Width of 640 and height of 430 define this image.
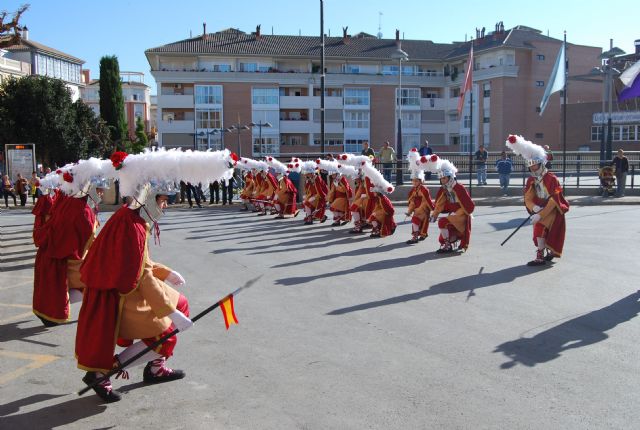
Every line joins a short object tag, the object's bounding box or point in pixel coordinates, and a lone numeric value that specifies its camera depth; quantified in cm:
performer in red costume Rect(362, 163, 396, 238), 1523
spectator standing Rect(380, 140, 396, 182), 2614
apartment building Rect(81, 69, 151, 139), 10906
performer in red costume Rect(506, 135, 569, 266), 1114
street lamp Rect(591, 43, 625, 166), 2531
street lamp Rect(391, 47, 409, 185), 2712
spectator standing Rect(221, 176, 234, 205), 2636
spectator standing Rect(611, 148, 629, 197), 2384
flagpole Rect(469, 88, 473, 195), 2538
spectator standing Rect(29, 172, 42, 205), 2742
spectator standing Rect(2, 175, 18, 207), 2784
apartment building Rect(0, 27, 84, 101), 7356
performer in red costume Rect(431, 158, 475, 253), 1262
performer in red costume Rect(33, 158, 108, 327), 755
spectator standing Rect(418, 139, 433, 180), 2602
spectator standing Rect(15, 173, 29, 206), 2755
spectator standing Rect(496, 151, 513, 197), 2516
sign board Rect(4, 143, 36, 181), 2769
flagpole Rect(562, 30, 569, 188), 2559
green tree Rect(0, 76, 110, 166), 4356
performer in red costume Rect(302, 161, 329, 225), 1864
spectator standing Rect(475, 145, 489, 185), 2705
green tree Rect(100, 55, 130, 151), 5638
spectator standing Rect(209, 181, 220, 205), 2745
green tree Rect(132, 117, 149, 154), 5744
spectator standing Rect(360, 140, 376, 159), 2442
